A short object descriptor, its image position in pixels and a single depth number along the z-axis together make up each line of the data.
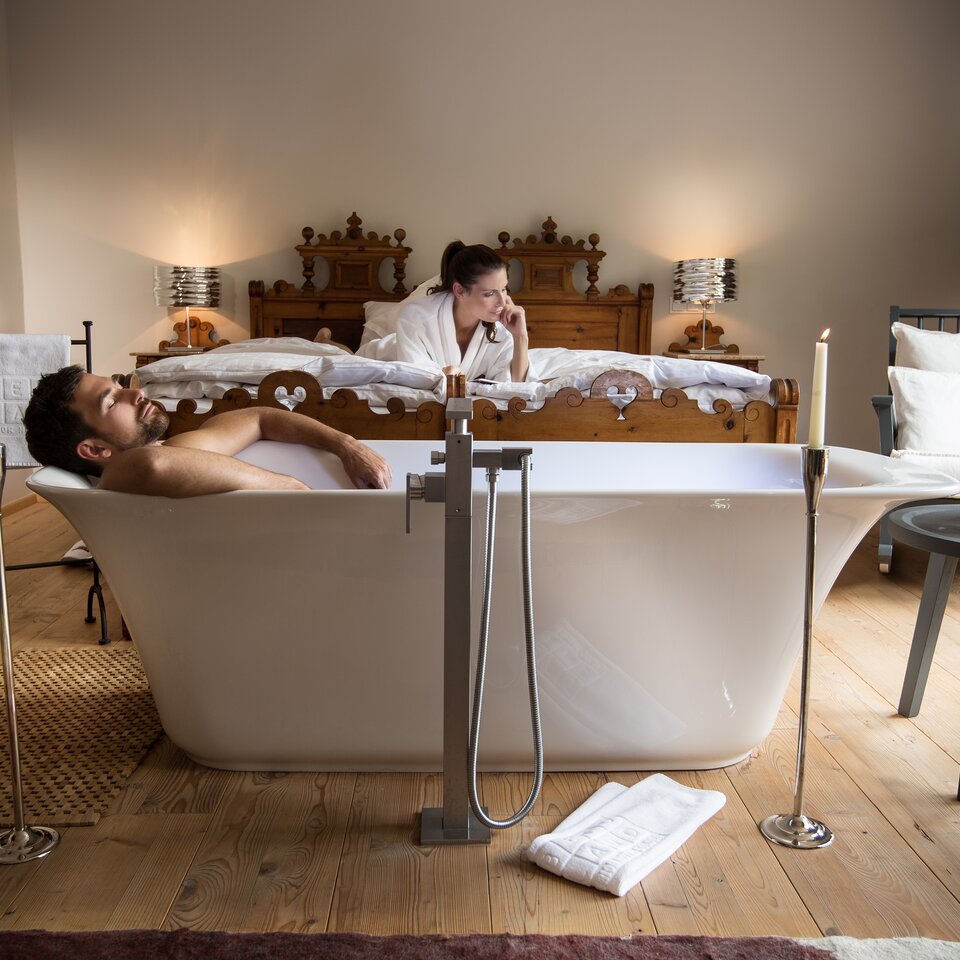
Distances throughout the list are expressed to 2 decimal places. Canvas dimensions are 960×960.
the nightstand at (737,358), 4.41
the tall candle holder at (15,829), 1.48
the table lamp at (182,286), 4.49
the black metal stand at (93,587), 2.52
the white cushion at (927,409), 3.20
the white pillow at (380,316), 4.12
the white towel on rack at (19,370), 2.92
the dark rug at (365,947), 1.25
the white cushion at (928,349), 3.43
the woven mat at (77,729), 1.69
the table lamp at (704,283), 4.49
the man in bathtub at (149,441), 1.58
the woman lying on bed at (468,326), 3.18
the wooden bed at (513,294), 4.61
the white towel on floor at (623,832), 1.44
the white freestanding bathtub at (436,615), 1.62
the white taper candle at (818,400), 1.40
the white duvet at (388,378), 2.75
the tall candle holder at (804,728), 1.47
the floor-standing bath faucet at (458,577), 1.43
